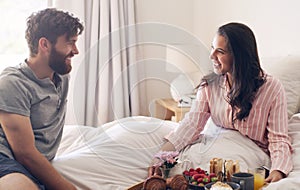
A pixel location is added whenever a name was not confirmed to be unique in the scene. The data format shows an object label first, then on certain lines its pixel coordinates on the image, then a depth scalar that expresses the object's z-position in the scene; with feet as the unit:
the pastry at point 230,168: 4.39
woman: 5.08
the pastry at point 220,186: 3.85
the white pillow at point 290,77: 5.81
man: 4.72
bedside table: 8.66
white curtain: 10.69
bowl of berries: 4.28
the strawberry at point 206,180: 4.28
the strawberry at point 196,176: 4.38
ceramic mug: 4.07
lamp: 8.84
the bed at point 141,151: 4.91
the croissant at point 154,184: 4.27
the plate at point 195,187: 4.25
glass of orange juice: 4.24
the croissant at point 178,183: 4.26
